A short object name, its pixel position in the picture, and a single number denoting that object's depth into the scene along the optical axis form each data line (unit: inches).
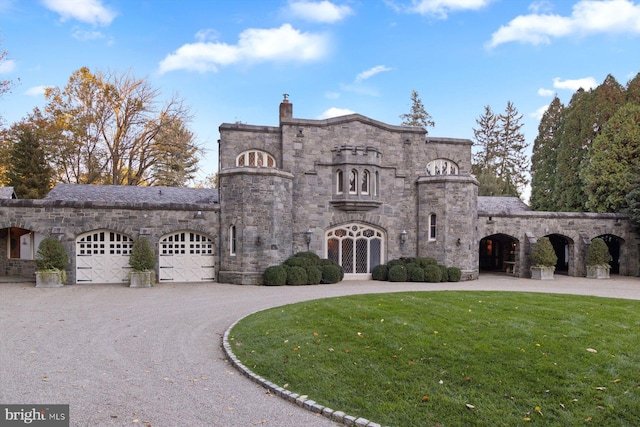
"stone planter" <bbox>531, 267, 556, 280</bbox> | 804.0
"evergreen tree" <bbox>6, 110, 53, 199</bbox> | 1134.4
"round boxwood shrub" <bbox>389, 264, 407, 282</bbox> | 747.4
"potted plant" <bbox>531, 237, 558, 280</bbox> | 805.7
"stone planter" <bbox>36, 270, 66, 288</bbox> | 641.0
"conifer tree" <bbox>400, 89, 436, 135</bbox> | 1727.4
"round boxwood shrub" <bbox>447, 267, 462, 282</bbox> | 759.1
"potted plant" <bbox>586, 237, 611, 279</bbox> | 824.3
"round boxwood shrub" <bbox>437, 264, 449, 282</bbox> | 755.7
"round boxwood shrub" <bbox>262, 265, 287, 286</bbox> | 689.6
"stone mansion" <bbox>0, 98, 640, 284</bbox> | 703.7
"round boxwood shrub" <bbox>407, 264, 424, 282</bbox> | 751.1
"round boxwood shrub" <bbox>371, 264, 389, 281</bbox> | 772.0
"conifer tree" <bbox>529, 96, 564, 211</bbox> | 1307.8
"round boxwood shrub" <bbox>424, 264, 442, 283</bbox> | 746.2
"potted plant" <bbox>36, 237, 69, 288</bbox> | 642.2
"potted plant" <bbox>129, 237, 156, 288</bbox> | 657.0
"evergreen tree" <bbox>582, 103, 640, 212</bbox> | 954.1
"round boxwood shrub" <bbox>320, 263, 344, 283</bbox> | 719.7
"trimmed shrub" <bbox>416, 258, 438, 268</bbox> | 767.1
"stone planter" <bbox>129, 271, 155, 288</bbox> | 656.7
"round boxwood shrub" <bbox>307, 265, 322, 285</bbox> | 706.8
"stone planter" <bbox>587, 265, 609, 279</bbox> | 823.7
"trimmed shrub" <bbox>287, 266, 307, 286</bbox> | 698.2
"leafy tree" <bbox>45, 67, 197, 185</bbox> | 1174.3
